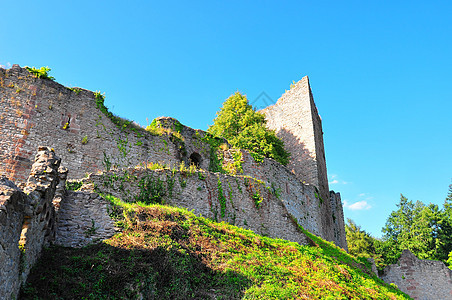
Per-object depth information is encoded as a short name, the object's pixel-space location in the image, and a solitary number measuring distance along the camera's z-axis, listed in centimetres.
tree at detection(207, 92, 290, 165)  2506
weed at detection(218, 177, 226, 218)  1447
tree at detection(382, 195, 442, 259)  3272
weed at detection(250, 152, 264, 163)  2094
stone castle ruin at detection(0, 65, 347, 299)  699
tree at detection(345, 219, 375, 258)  3574
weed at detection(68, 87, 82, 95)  1652
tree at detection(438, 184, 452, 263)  3222
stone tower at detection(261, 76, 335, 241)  2812
